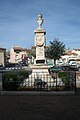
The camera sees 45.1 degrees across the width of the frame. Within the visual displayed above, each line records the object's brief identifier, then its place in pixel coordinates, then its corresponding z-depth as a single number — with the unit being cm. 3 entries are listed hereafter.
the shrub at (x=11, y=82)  515
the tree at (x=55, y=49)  1760
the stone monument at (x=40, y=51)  697
